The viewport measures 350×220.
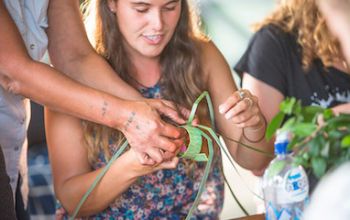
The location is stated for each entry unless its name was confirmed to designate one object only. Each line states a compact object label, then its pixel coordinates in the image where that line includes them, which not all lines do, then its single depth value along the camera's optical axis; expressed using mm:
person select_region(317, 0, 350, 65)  1516
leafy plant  1344
